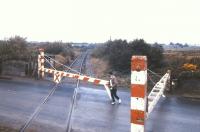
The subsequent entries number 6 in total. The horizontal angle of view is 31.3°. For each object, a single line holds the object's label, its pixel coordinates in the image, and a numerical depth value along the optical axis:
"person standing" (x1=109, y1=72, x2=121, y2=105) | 13.33
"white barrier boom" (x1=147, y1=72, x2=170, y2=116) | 11.48
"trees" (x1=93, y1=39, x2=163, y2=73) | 28.19
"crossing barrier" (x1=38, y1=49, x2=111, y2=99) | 14.31
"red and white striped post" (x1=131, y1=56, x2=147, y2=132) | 4.04
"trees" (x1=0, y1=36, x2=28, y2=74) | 22.69
